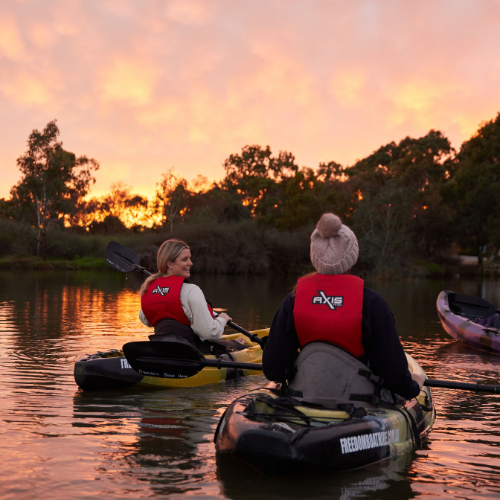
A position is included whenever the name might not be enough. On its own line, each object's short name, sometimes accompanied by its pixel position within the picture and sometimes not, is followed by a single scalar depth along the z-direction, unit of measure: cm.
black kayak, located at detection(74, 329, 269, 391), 595
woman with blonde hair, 576
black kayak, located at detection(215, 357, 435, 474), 344
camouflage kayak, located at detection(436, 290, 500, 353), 919
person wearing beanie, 365
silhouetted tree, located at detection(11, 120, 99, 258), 3997
